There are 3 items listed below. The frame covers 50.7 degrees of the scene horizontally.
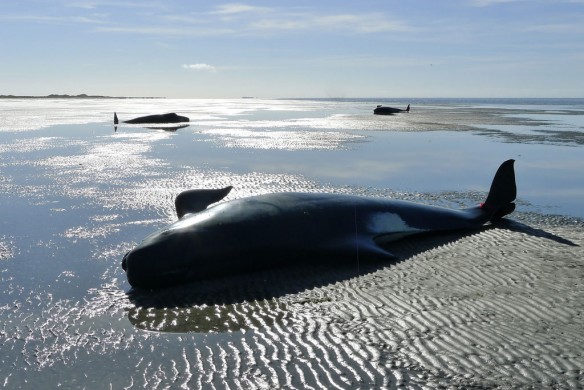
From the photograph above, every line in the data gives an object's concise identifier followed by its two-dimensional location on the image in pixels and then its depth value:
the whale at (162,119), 42.72
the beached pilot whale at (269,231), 6.97
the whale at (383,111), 61.12
